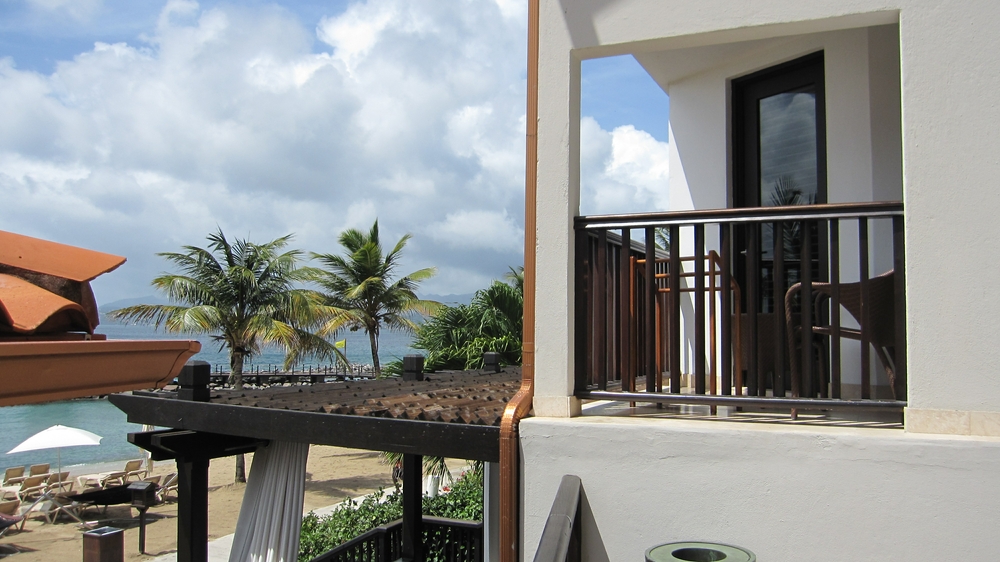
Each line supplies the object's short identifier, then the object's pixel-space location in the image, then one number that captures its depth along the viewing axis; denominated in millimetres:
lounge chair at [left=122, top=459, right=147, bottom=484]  21875
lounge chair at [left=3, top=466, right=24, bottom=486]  20578
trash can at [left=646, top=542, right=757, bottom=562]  3191
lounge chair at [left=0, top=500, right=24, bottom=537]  15784
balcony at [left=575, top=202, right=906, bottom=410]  3602
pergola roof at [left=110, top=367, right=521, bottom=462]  4117
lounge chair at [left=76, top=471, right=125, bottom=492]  20938
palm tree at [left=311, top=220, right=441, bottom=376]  29719
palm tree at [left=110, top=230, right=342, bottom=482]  24880
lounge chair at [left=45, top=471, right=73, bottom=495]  20383
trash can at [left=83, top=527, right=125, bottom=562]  5934
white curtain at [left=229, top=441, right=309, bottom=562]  6371
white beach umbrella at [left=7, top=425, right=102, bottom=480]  19141
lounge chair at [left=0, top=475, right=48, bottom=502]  19672
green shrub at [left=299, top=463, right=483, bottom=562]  11328
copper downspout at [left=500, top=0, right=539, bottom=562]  3844
